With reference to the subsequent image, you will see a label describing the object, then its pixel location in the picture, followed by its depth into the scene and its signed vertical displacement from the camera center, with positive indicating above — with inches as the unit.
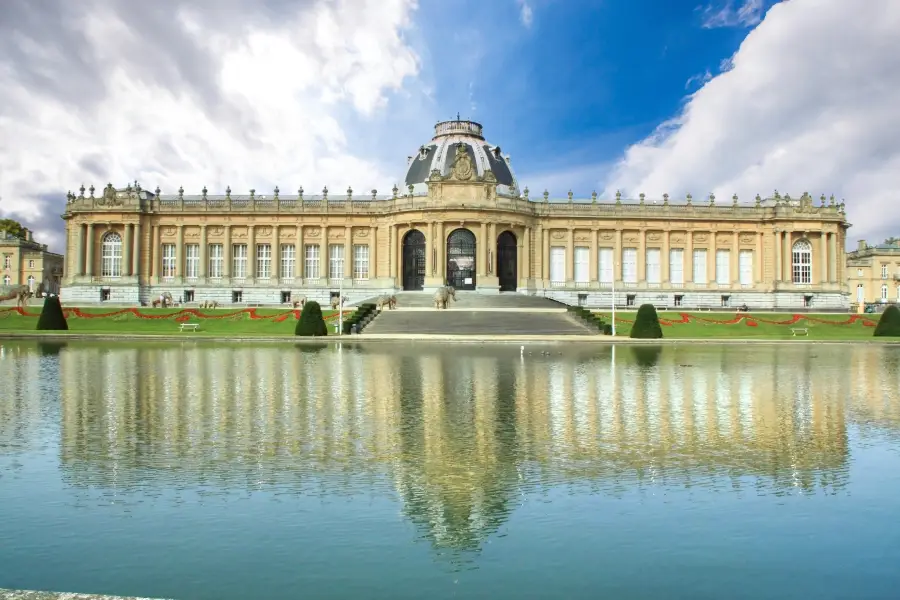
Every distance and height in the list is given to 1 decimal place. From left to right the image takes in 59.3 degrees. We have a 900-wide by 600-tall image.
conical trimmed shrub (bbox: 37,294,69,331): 1940.3 +16.9
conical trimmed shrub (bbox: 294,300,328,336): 1827.0 +1.3
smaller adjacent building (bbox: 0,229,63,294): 4571.9 +353.7
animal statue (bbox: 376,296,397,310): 2367.9 +60.6
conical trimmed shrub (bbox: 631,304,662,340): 1852.9 -9.7
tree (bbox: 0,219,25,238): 4820.4 +593.9
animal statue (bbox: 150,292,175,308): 2738.7 +78.8
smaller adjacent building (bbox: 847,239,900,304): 4672.7 +265.3
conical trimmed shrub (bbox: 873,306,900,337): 2009.1 -11.0
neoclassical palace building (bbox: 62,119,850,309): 2997.0 +286.1
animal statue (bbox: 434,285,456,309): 2354.8 +74.5
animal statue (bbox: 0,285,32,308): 2508.6 +103.8
